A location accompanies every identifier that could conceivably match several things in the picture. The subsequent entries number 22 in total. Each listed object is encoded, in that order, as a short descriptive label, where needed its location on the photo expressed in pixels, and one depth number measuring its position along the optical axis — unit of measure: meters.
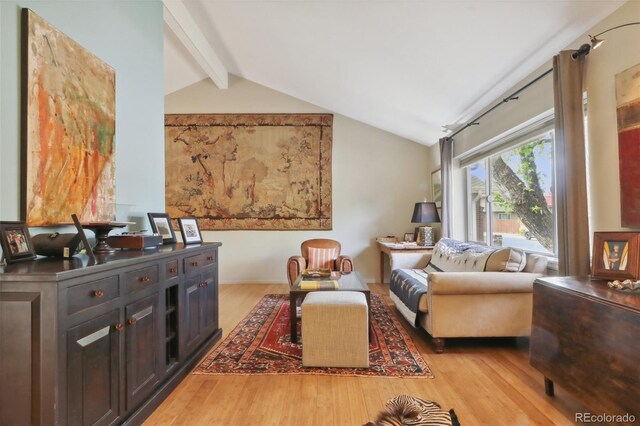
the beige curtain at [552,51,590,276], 2.06
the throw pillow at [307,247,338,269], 4.50
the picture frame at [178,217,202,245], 2.55
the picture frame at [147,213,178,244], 2.41
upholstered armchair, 4.14
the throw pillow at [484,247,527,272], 2.61
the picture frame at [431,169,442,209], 4.81
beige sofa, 2.46
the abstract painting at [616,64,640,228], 1.77
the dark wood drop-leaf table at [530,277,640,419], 1.29
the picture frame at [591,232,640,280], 1.65
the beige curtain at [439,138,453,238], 4.25
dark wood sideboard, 1.15
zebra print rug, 1.49
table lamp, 4.44
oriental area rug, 2.20
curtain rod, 2.37
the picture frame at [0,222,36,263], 1.31
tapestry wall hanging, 5.19
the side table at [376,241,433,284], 4.26
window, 2.81
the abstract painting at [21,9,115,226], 1.53
